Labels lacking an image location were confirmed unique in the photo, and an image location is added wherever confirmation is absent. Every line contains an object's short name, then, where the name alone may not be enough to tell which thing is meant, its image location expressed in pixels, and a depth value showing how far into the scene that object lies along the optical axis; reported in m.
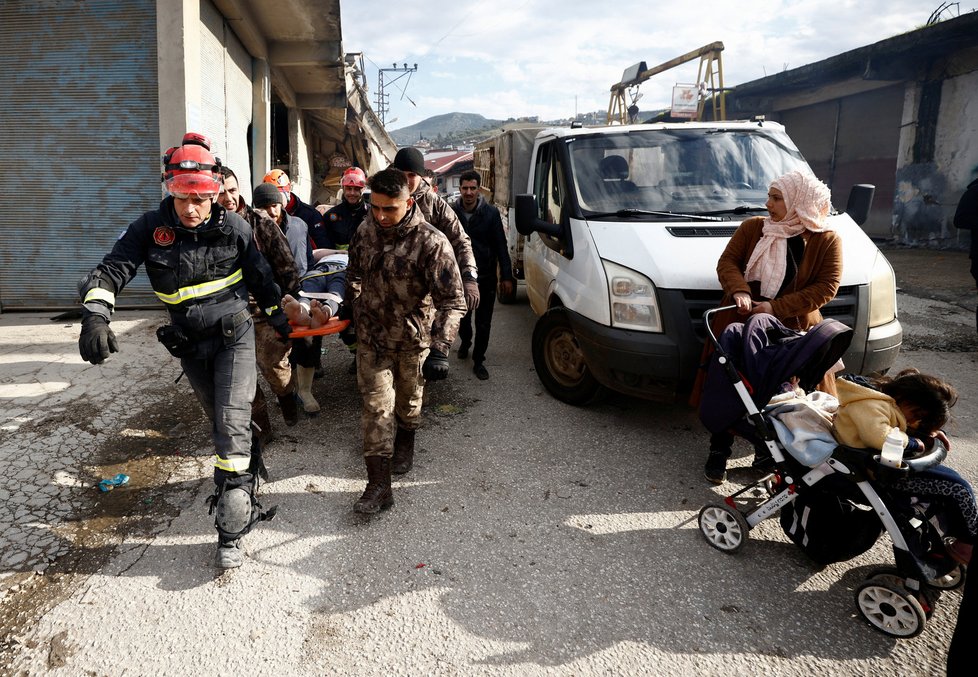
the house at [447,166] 44.72
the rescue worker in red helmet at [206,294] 2.91
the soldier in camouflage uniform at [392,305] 3.39
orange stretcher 4.03
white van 3.90
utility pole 57.56
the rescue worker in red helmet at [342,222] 5.64
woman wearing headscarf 3.54
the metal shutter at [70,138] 7.05
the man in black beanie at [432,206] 4.22
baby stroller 2.48
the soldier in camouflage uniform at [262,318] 3.87
